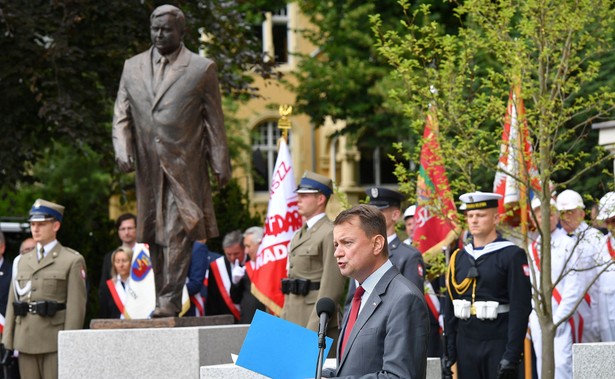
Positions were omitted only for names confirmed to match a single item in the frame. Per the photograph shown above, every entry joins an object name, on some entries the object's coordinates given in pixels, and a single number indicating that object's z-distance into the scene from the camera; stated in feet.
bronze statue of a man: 36.14
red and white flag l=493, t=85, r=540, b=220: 33.19
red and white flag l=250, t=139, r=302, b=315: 41.57
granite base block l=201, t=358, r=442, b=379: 28.53
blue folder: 19.97
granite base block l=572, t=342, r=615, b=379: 28.78
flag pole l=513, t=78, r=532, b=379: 33.12
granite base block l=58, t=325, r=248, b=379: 34.68
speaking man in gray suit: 18.89
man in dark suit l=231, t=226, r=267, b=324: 46.98
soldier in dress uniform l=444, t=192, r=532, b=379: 32.27
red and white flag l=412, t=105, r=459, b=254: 34.19
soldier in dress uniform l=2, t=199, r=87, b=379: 40.09
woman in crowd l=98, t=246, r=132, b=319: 46.39
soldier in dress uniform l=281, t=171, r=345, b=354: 36.32
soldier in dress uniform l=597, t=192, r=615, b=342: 38.78
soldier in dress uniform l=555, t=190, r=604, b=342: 38.01
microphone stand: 18.75
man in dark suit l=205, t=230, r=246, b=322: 48.08
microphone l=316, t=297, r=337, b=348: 18.97
